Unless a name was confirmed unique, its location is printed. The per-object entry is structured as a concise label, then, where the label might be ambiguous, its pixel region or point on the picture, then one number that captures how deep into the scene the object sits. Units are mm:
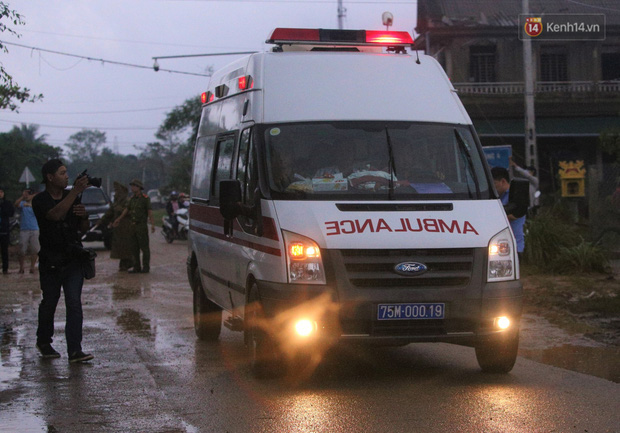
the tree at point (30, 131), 132200
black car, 27656
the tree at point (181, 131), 54594
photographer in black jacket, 8914
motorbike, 31247
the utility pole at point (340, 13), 38062
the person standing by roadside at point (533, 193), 16491
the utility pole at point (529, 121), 23953
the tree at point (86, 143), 185225
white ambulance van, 7238
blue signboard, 18625
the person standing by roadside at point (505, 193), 11227
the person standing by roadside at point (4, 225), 20453
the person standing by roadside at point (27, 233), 19594
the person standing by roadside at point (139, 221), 19234
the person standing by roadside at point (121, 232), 19469
